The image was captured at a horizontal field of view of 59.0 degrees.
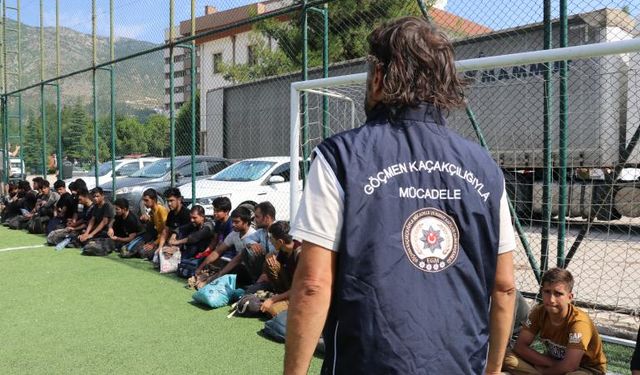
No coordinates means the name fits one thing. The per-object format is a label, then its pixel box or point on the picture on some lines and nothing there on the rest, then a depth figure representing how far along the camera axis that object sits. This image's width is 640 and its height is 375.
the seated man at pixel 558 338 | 3.35
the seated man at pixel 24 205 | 11.81
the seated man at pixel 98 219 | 8.95
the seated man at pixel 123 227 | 8.67
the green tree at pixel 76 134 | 17.59
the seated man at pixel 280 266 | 5.05
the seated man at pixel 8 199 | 12.62
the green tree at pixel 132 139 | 17.33
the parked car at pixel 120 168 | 13.68
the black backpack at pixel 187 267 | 6.82
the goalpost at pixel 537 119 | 4.94
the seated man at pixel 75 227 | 9.30
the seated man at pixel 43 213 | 11.04
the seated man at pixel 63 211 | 10.39
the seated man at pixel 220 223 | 6.92
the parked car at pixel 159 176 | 10.34
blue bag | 5.47
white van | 18.71
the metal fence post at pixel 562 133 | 4.52
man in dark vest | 1.33
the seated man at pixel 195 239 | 7.20
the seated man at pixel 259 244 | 5.85
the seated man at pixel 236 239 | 6.12
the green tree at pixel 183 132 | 11.64
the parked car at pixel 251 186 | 8.96
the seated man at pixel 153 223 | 8.03
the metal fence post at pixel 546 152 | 4.62
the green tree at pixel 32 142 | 16.41
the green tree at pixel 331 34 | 9.10
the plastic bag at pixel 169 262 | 7.12
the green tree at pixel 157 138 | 16.81
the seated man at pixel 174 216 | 7.77
